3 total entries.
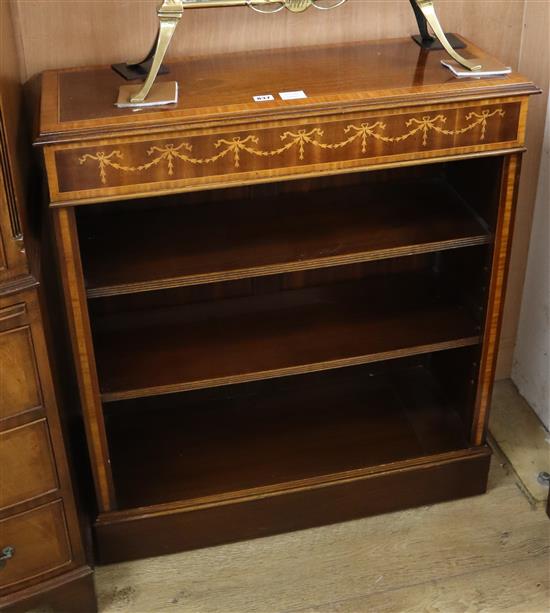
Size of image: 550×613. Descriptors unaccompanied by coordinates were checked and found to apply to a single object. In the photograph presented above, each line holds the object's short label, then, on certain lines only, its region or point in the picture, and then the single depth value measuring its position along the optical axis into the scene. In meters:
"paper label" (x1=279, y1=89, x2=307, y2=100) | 1.45
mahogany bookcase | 1.44
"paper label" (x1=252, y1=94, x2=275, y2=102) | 1.45
